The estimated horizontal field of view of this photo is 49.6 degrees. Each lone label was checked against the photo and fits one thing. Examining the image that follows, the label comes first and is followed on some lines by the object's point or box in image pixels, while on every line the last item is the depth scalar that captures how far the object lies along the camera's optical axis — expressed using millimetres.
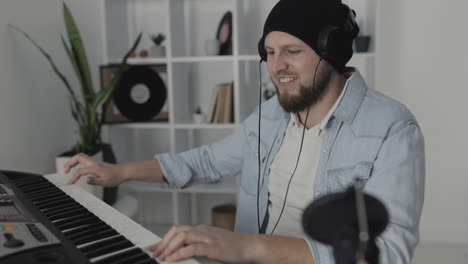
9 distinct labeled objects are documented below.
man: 1107
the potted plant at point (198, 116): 2975
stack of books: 2918
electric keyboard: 860
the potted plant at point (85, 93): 2529
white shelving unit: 2893
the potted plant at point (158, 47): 2996
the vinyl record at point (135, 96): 2939
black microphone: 556
